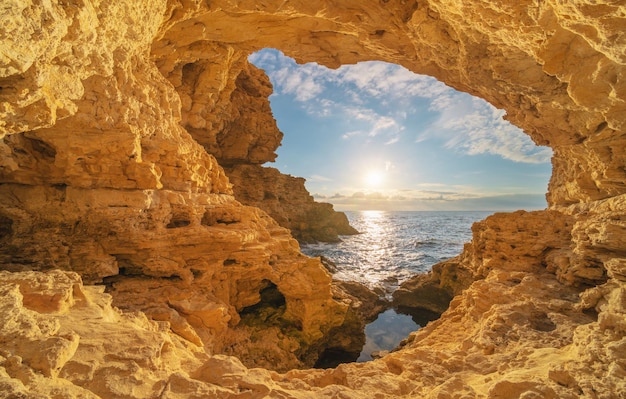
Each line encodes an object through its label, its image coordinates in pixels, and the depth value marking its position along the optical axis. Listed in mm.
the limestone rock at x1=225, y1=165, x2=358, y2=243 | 23166
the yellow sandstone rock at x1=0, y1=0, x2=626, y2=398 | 2938
